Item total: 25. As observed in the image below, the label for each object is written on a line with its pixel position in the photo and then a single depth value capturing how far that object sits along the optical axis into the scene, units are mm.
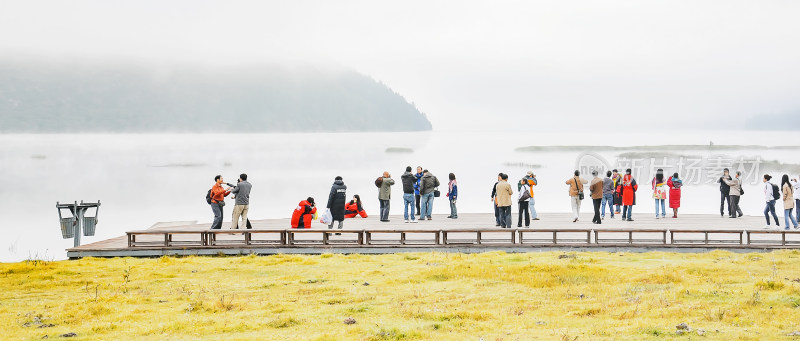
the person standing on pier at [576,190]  26722
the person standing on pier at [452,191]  28062
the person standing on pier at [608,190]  27984
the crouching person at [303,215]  24891
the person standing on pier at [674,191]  29141
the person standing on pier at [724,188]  28678
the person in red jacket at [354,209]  29798
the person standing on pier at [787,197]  24250
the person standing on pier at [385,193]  27031
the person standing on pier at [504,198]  24547
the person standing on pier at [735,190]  28344
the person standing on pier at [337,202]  24938
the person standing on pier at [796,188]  25312
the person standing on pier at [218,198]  23969
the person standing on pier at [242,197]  23672
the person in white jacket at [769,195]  24553
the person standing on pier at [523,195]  24984
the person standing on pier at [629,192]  28047
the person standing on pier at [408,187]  27369
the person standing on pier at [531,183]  26953
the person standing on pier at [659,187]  29234
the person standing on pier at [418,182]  28136
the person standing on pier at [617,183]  28844
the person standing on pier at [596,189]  26344
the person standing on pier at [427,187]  27828
